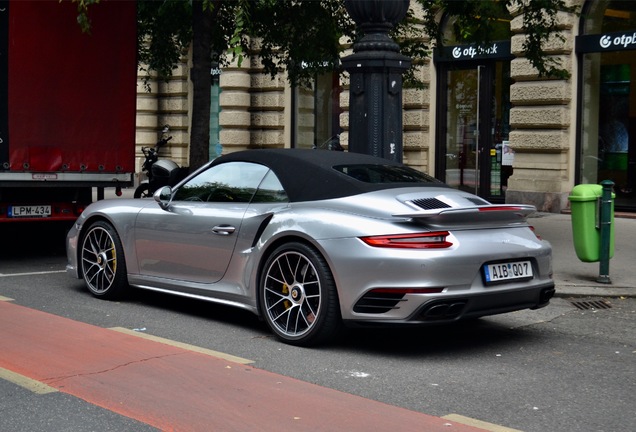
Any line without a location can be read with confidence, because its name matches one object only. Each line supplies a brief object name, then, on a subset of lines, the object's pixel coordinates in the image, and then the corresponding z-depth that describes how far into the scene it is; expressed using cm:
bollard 957
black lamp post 1002
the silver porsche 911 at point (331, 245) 619
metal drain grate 871
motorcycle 1519
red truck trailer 1088
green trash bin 975
